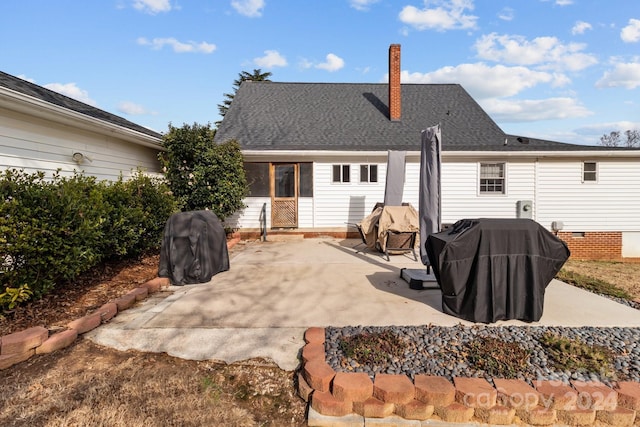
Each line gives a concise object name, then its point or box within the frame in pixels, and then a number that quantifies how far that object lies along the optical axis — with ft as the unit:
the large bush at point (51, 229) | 10.63
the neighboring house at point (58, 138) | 14.58
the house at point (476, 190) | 31.24
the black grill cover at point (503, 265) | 10.68
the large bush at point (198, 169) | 25.96
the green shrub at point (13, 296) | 10.41
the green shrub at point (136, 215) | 15.75
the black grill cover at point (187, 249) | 15.49
